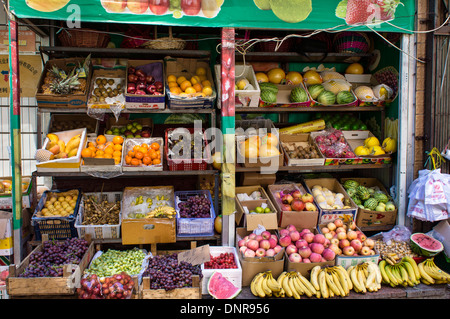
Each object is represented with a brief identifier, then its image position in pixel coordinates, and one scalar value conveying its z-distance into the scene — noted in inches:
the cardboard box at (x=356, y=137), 199.3
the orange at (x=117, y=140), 174.1
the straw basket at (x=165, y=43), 174.4
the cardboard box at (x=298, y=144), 178.5
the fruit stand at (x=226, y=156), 149.6
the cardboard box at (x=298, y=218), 171.3
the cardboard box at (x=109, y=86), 166.4
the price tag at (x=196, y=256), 151.4
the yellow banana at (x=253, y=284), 145.3
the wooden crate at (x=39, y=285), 135.4
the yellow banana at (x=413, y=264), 156.9
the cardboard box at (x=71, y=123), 181.8
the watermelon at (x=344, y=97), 185.9
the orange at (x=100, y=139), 173.0
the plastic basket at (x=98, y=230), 162.2
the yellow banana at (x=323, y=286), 143.3
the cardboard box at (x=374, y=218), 179.3
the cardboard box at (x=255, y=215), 166.7
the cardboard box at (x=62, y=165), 158.7
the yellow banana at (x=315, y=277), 144.7
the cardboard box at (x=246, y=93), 173.3
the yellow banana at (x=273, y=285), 141.5
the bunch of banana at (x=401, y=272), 153.0
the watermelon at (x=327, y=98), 184.5
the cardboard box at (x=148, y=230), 161.0
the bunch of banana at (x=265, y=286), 142.2
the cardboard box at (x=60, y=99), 161.2
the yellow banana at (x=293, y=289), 142.9
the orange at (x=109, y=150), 168.2
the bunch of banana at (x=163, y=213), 163.6
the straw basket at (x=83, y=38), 168.4
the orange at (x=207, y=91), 170.9
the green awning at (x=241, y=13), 146.1
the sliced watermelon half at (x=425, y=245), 162.4
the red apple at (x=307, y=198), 177.6
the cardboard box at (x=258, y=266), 150.9
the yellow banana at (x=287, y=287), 142.4
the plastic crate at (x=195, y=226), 166.4
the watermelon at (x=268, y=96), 181.2
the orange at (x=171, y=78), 178.4
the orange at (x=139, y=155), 165.6
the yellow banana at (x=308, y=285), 143.6
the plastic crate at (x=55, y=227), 157.9
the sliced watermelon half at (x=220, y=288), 143.3
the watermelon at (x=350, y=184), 195.8
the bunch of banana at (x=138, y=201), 176.9
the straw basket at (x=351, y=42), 193.5
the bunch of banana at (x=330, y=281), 144.0
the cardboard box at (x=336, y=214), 174.9
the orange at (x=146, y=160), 165.0
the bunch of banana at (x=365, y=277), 148.5
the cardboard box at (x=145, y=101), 165.2
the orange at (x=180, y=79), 178.7
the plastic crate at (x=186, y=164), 166.2
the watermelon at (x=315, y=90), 189.5
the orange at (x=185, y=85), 175.2
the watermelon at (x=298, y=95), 183.8
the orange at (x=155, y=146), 172.4
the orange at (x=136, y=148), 167.5
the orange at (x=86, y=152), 163.2
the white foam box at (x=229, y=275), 147.1
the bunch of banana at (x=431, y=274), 154.7
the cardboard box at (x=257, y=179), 188.1
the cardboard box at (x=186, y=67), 185.8
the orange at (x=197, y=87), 177.5
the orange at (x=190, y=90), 171.5
